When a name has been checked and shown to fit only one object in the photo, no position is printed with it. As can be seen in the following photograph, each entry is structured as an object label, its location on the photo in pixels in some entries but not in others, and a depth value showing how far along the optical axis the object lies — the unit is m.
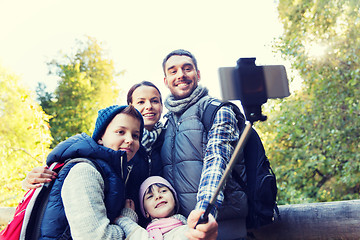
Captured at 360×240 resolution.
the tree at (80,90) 17.92
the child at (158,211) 2.06
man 2.14
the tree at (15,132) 6.27
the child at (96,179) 1.79
